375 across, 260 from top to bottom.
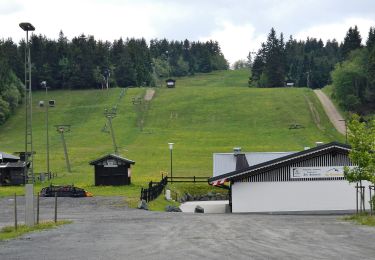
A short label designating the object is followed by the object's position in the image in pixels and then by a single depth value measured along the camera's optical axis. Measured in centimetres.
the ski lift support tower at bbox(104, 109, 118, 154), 12599
